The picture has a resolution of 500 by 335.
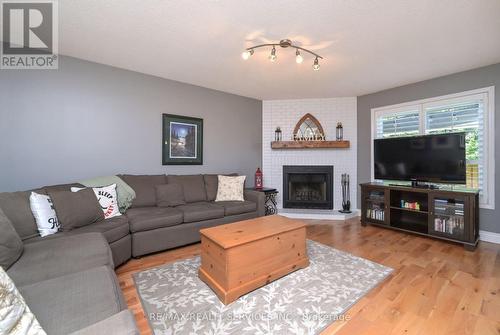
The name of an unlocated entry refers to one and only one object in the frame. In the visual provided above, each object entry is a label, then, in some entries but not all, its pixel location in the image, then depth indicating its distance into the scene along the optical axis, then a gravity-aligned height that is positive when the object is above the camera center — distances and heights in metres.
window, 2.95 +0.66
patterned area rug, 1.47 -1.05
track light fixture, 2.32 +1.32
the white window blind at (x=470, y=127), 3.03 +0.59
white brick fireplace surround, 4.37 +0.55
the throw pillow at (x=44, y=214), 1.91 -0.41
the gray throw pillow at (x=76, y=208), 2.02 -0.39
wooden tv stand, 2.74 -0.62
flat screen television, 2.95 +0.14
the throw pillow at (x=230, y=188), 3.53 -0.34
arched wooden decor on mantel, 4.46 +0.79
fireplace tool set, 4.33 -0.43
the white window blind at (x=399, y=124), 3.63 +0.76
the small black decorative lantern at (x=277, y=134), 4.56 +0.70
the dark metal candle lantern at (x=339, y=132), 4.34 +0.70
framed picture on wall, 3.50 +0.46
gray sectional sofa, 0.95 -0.61
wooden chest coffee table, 1.72 -0.76
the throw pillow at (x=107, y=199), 2.41 -0.36
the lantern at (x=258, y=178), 4.34 -0.22
